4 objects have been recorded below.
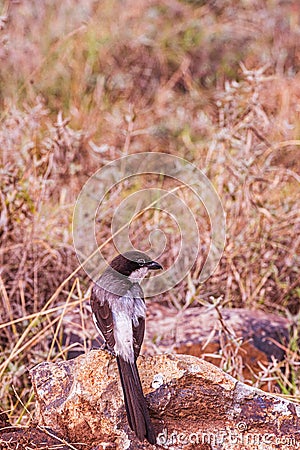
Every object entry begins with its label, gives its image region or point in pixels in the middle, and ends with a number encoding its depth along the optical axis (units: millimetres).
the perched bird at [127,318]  4819
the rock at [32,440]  4969
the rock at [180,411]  4984
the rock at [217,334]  7824
